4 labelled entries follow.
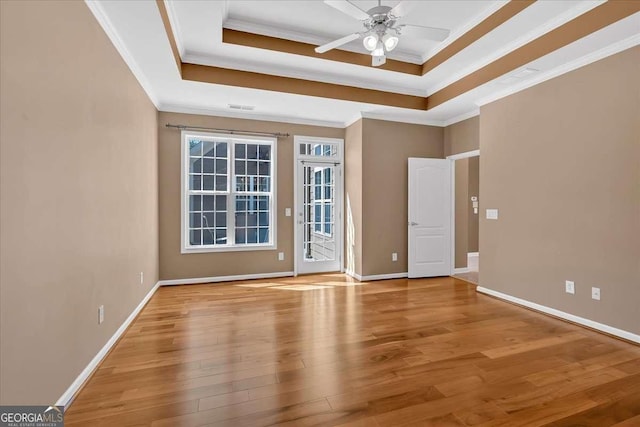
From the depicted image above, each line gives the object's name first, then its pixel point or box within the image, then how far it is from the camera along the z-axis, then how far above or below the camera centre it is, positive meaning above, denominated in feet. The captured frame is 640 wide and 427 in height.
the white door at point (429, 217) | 17.66 -0.19
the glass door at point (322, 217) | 18.51 -0.21
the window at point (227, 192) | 16.61 +1.16
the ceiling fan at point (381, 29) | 7.88 +5.15
